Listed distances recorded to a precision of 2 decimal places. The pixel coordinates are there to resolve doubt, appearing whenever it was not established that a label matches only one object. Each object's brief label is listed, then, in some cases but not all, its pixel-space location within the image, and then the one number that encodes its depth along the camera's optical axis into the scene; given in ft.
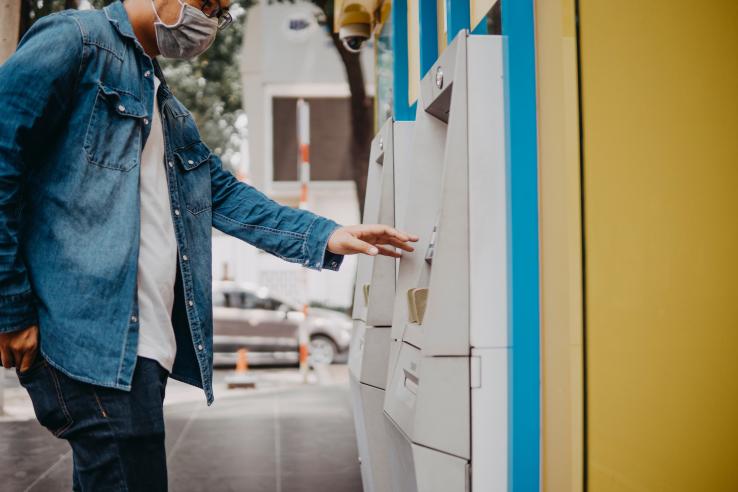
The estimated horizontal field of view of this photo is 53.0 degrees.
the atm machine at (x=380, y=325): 9.12
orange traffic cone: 27.50
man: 5.07
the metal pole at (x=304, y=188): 27.14
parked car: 33.78
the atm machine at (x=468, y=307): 5.98
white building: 50.44
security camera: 18.16
